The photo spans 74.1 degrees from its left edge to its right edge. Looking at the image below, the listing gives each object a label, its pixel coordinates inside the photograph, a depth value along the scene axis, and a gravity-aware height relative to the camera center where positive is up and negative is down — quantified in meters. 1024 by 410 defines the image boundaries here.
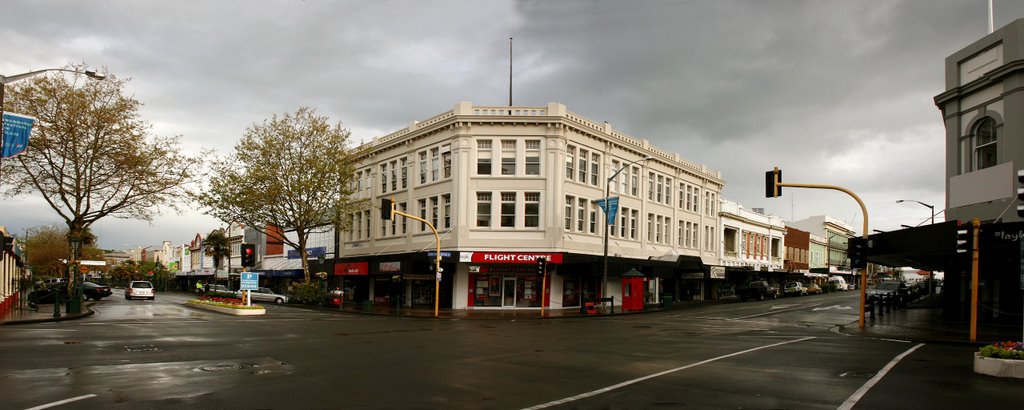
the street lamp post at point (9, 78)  17.96 +4.09
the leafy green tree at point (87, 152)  33.38 +4.04
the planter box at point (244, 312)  33.31 -3.91
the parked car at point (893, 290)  42.44 -3.20
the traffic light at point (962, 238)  19.31 +0.28
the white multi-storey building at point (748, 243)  62.41 +0.03
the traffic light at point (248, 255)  30.91 -1.01
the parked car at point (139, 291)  54.34 -4.83
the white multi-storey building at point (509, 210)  40.00 +1.78
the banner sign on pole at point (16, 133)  19.19 +2.75
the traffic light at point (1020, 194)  13.30 +1.10
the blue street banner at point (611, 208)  36.97 +1.78
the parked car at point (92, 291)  53.13 -4.82
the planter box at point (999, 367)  11.95 -2.13
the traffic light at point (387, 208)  31.02 +1.27
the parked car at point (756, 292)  56.88 -4.07
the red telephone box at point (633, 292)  41.94 -3.26
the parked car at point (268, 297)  50.22 -4.71
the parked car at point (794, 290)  65.00 -4.39
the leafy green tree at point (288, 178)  42.78 +3.56
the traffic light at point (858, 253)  25.25 -0.27
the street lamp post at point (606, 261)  36.93 -1.15
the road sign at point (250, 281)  34.91 -2.49
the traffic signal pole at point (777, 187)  24.25 +2.04
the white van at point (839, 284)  87.83 -5.08
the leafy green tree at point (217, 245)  83.44 -1.55
